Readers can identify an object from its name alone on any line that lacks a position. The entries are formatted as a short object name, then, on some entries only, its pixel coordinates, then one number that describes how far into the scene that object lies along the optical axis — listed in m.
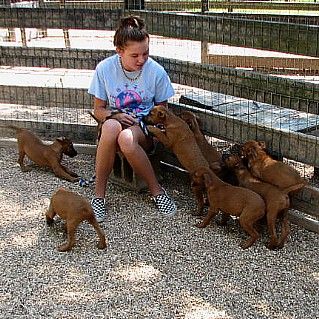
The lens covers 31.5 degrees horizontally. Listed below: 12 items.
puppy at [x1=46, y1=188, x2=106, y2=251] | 4.07
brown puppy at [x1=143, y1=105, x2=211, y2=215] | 4.70
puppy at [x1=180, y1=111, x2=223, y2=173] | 4.86
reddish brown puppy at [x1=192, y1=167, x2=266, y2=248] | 4.07
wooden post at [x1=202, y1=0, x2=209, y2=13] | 9.58
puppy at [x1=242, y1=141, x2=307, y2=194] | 4.20
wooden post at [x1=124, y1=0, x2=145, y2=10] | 5.96
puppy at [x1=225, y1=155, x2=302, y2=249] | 4.05
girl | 4.68
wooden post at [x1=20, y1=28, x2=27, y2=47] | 11.16
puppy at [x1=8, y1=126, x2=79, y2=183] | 5.48
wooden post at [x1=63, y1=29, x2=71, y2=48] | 11.88
